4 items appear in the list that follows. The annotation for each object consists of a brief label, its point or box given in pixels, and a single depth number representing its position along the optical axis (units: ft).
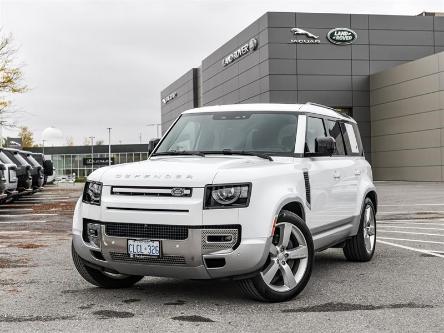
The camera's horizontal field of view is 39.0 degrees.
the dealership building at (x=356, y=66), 142.82
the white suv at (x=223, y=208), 16.75
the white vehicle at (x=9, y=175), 55.01
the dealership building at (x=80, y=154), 380.17
